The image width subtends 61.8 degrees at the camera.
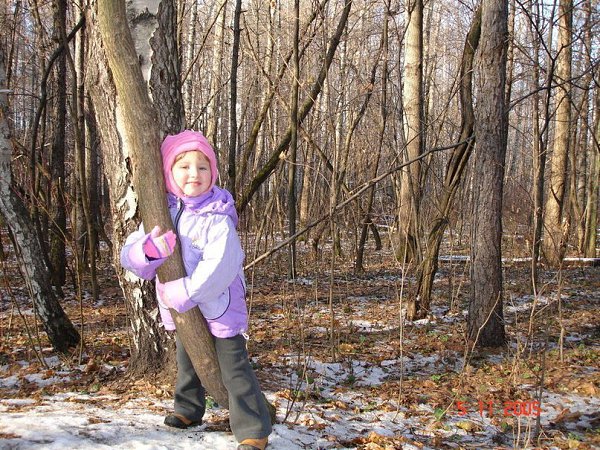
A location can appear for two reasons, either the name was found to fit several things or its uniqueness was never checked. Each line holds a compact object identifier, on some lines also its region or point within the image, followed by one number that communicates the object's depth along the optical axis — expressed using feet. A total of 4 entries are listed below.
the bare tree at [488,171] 14.98
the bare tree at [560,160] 34.32
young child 6.79
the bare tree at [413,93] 22.36
